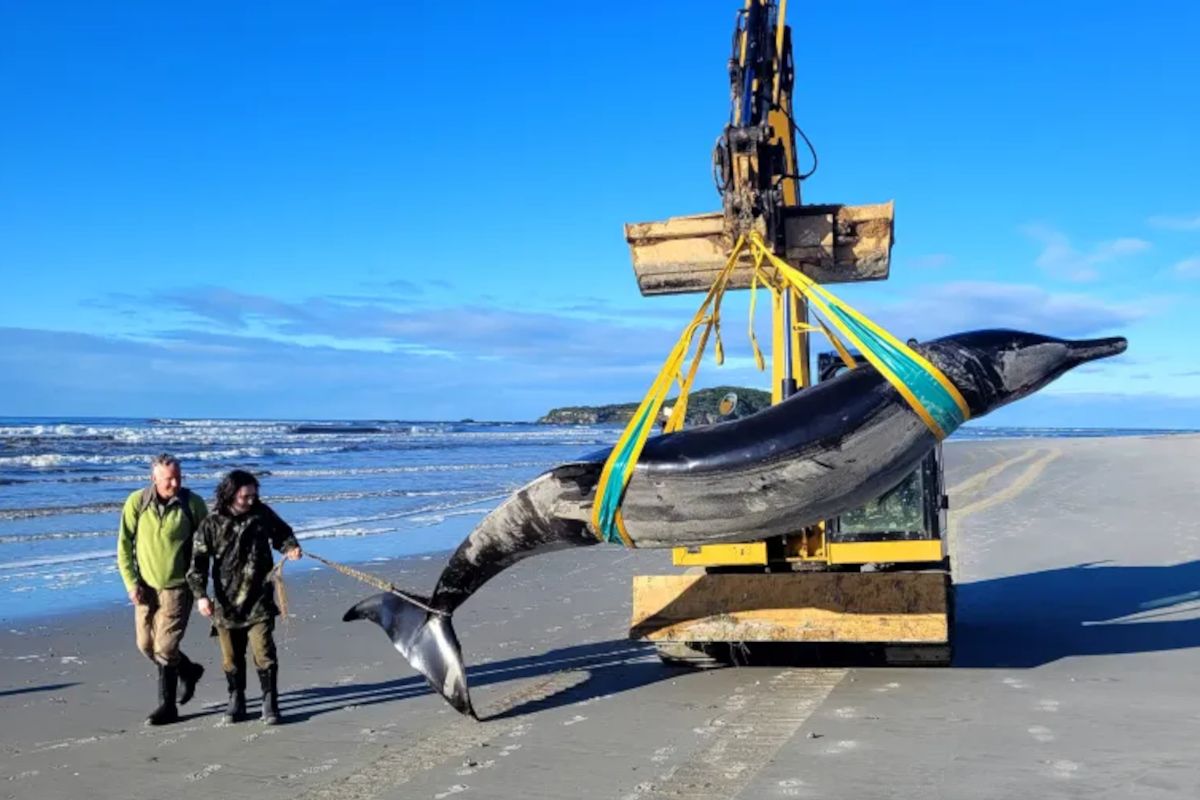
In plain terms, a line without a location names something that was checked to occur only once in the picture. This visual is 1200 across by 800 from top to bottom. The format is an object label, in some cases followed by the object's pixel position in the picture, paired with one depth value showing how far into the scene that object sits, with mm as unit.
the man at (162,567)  7500
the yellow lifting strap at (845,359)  5859
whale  5902
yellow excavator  7570
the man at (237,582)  7340
